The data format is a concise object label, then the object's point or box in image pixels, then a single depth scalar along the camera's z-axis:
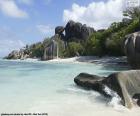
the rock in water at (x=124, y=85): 4.05
